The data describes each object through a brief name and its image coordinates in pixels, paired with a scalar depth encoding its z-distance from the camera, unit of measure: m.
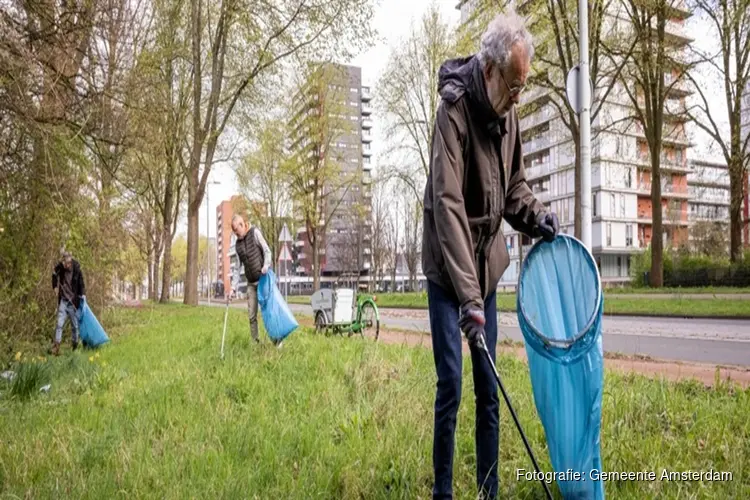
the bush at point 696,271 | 23.11
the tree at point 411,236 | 45.50
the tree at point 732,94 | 20.14
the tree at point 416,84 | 24.62
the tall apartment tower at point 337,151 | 29.48
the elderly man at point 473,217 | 2.22
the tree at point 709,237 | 41.09
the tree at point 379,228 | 47.45
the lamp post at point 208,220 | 50.69
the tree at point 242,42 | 17.72
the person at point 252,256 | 7.63
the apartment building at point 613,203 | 51.81
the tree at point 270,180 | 32.25
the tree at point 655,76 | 17.47
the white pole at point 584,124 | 6.90
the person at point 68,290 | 8.85
